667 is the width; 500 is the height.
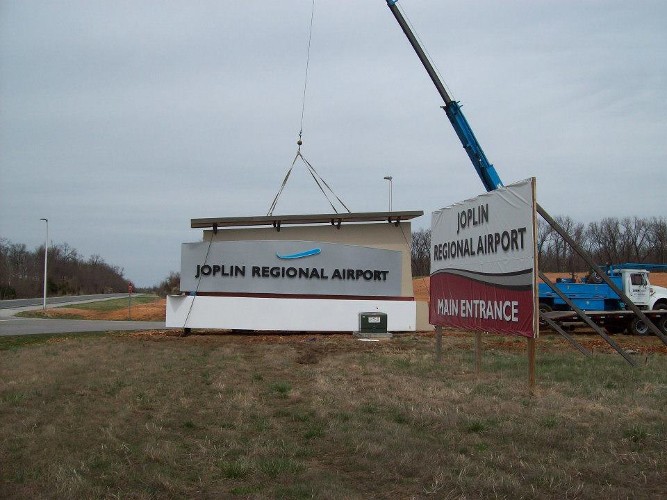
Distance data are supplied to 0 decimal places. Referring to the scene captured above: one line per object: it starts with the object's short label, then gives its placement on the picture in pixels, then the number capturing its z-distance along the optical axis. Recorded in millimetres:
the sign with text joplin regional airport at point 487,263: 11242
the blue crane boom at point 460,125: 23344
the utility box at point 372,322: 25047
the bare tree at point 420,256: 73188
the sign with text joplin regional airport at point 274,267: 27156
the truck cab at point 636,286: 30609
